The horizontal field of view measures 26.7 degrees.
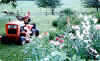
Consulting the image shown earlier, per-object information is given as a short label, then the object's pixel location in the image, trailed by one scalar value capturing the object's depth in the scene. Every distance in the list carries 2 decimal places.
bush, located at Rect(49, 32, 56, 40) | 6.94
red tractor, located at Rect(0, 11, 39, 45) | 7.35
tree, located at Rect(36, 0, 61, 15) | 19.64
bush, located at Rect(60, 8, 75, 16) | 14.03
